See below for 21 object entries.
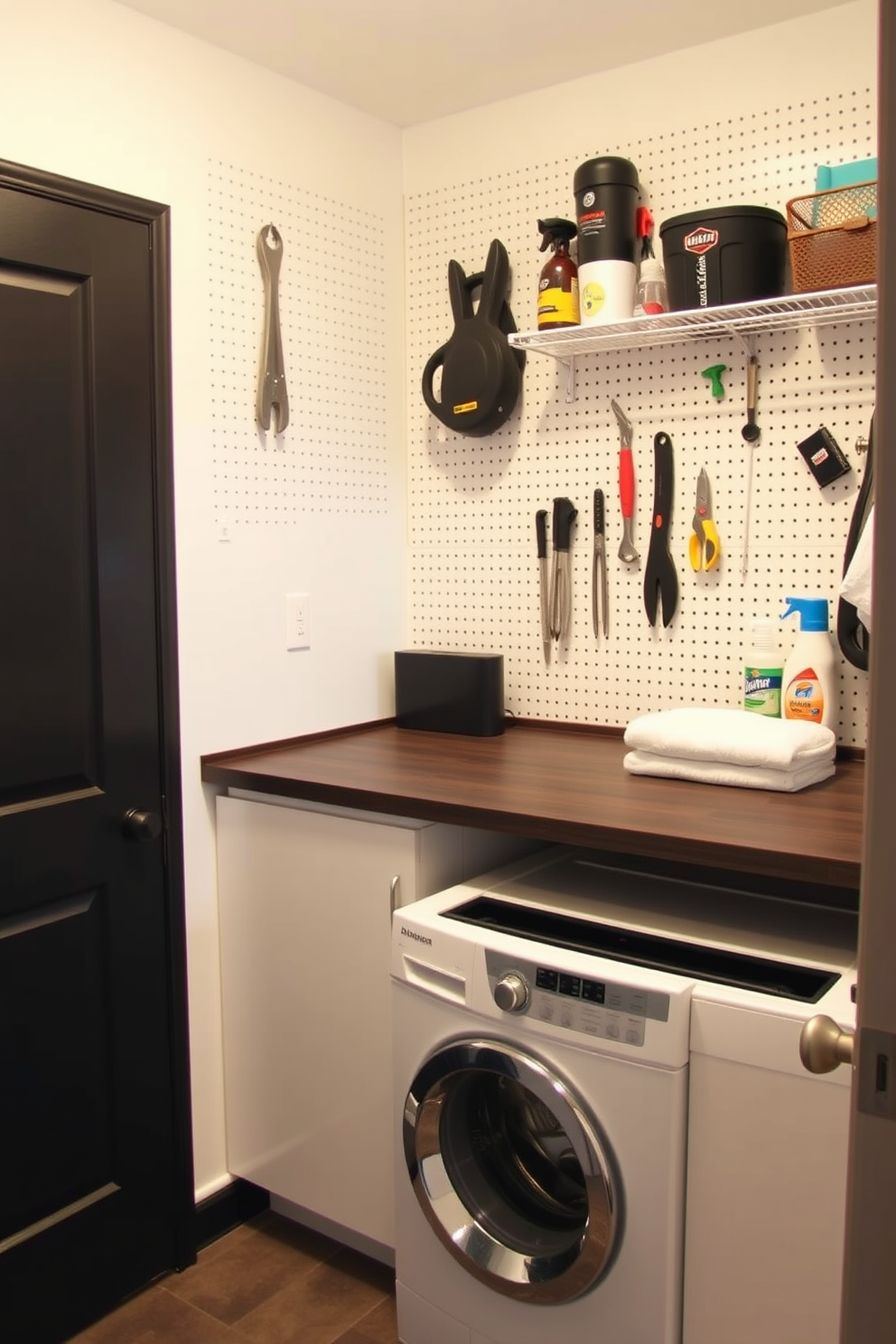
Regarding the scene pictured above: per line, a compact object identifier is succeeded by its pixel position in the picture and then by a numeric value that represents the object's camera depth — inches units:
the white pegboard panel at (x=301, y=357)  85.6
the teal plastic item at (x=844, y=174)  74.2
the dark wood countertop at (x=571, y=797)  60.5
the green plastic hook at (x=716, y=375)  85.7
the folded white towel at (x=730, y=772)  72.8
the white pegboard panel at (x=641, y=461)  81.7
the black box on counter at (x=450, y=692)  95.7
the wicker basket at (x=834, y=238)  71.4
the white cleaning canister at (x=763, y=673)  83.0
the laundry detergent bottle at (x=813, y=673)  80.1
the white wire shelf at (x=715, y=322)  75.1
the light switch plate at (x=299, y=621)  93.3
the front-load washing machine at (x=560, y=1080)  57.7
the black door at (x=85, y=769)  71.4
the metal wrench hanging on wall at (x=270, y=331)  88.3
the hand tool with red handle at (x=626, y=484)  90.9
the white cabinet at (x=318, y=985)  76.7
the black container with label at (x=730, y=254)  77.0
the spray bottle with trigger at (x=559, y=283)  87.4
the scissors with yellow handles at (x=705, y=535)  86.9
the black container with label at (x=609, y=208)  83.9
